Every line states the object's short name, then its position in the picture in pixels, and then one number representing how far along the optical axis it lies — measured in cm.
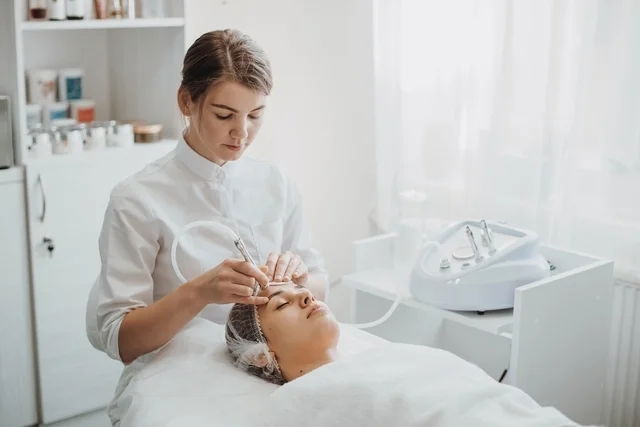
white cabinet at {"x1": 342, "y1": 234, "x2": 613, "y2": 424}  206
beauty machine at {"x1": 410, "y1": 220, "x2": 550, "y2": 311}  214
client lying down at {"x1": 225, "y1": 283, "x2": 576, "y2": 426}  142
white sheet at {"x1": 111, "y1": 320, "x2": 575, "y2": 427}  142
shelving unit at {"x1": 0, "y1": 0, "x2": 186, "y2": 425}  250
